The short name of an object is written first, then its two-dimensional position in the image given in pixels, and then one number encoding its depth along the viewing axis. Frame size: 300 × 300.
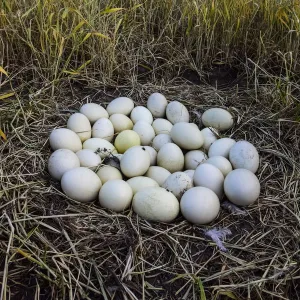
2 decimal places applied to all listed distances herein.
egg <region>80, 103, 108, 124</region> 1.99
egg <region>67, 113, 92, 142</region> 1.89
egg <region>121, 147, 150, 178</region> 1.71
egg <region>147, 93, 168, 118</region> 2.08
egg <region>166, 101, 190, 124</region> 2.03
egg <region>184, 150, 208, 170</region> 1.83
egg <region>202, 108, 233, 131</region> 2.00
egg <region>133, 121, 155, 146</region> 1.94
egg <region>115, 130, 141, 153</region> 1.87
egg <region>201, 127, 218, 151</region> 1.93
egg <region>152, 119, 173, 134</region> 1.99
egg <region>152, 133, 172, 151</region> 1.91
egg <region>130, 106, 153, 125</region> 2.03
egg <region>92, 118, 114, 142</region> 1.93
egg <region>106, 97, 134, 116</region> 2.05
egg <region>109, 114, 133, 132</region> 1.98
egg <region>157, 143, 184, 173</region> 1.79
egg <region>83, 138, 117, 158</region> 1.84
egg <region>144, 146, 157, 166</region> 1.85
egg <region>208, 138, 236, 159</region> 1.84
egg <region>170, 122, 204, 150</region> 1.84
